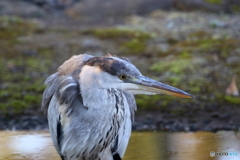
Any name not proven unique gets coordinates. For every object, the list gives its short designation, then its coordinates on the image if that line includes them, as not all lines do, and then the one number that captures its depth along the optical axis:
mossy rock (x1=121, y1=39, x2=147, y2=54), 10.82
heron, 4.54
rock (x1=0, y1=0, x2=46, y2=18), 13.18
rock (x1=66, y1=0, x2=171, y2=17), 13.41
